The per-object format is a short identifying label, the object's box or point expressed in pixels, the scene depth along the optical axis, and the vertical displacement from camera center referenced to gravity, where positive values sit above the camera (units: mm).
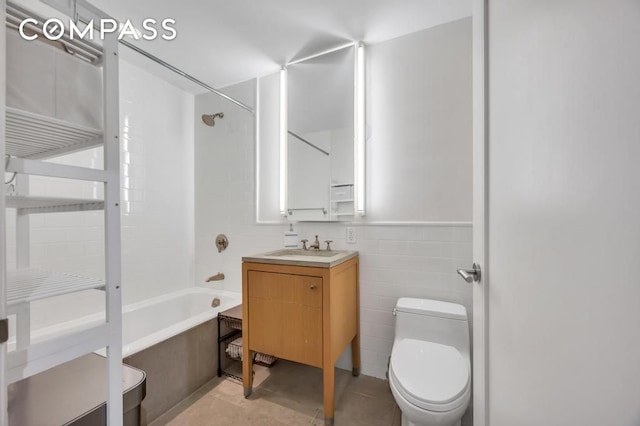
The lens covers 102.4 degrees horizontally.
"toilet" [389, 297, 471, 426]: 1062 -767
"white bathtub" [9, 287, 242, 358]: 1646 -786
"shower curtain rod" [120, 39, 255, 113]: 1645 +1036
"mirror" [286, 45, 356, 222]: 1973 +603
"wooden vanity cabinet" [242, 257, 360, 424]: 1466 -623
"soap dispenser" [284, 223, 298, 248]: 2092 -222
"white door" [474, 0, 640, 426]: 324 -8
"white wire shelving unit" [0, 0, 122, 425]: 690 +50
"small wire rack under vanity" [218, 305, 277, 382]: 1898 -1017
